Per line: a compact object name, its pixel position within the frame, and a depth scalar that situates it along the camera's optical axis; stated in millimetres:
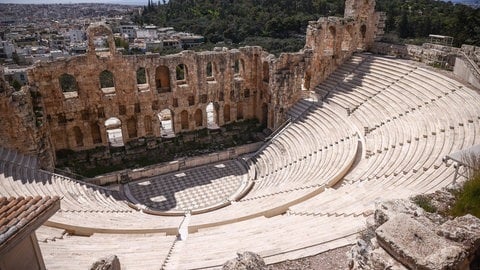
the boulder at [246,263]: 6562
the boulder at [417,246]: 5480
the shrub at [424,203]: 8516
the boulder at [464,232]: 6047
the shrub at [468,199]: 8122
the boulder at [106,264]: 8214
